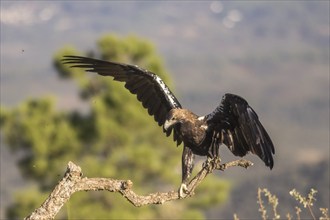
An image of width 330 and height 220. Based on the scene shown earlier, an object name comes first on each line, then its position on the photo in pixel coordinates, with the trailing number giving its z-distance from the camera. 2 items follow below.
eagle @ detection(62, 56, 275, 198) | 14.96
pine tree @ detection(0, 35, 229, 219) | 62.00
